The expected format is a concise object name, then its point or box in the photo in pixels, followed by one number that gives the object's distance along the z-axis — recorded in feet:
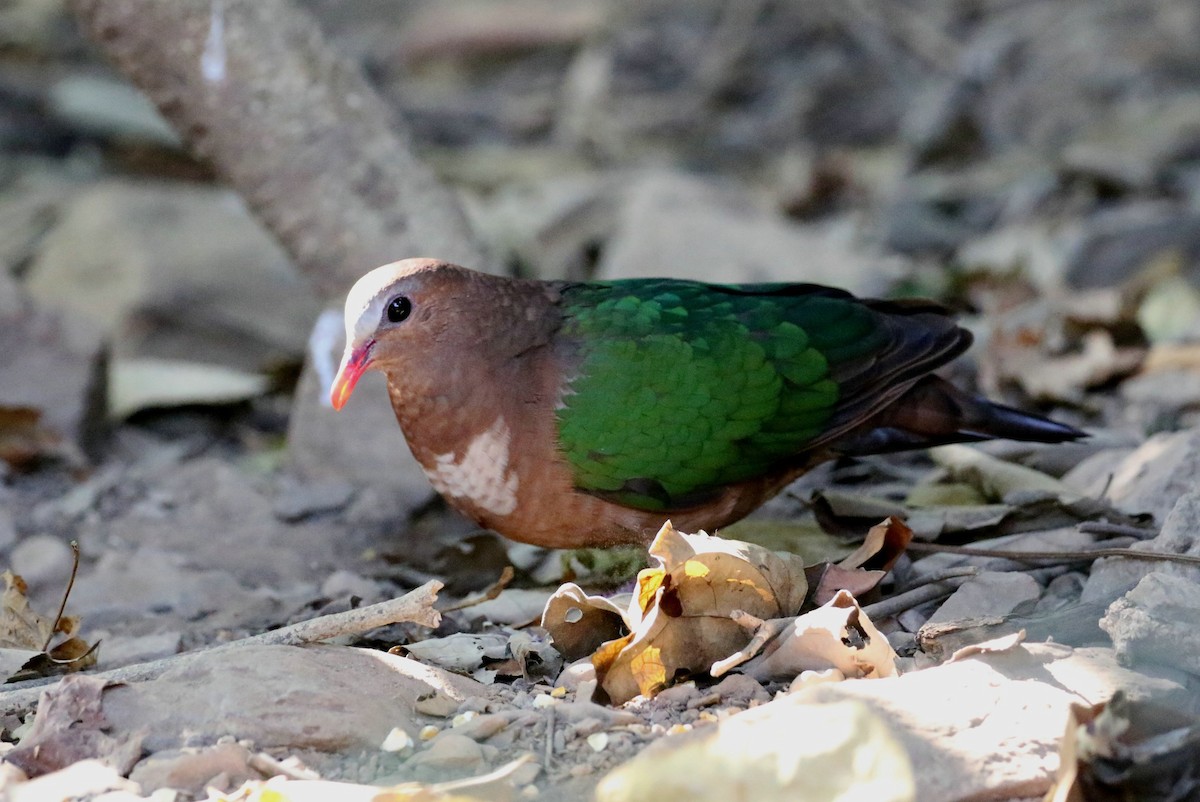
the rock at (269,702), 16.69
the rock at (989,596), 20.22
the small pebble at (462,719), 17.19
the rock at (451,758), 16.11
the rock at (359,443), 30.50
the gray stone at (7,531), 28.26
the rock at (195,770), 15.80
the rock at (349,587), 24.84
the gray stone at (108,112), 55.83
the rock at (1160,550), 19.96
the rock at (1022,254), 42.80
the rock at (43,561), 26.71
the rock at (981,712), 14.98
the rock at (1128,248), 42.63
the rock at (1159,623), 17.07
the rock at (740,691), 17.81
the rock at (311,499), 29.40
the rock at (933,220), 48.42
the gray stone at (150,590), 24.98
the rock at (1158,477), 22.91
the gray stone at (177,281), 40.45
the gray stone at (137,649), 21.71
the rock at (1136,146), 48.21
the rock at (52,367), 32.45
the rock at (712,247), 40.86
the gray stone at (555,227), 46.96
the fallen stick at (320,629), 17.90
